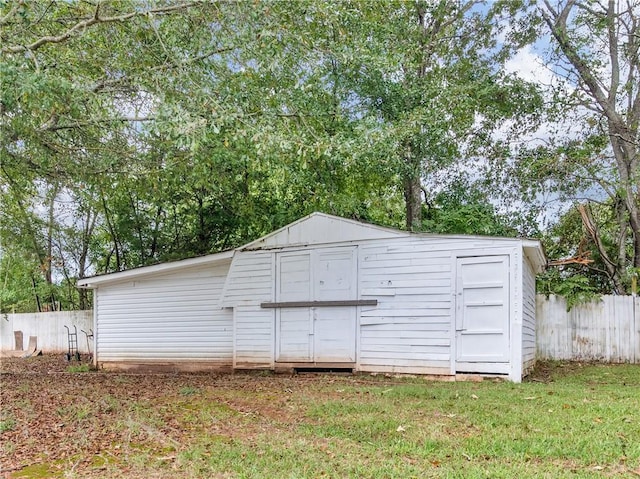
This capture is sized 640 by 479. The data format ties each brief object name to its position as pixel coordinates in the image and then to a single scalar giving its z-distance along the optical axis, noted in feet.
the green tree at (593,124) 37.06
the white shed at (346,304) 22.81
